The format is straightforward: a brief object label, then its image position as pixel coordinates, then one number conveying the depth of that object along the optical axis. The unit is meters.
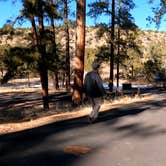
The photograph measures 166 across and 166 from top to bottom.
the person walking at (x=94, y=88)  11.27
